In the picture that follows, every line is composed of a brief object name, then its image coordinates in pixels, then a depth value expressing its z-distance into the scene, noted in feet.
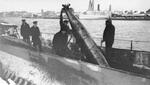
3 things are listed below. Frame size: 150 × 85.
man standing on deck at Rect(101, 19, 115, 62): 28.58
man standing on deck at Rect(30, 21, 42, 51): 33.79
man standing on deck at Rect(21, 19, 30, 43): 40.29
